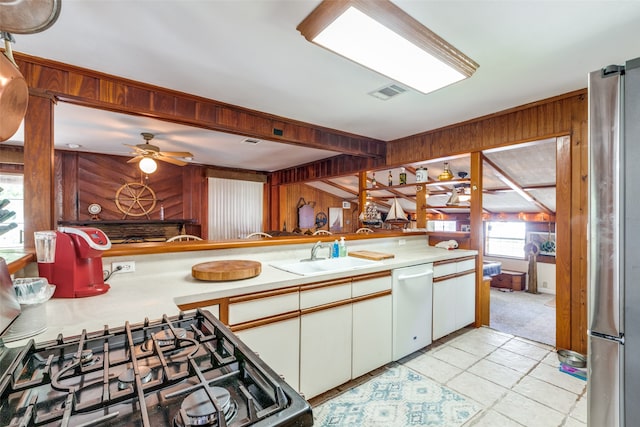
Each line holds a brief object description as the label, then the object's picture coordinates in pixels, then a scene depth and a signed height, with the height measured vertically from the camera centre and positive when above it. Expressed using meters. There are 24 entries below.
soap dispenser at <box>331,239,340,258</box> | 2.65 -0.34
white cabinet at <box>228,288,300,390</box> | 1.58 -0.64
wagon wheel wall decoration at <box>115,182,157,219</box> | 5.21 +0.26
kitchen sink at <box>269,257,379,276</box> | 2.30 -0.43
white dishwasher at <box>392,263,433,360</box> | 2.34 -0.80
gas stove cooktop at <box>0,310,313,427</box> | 0.56 -0.39
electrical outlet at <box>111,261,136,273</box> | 1.74 -0.32
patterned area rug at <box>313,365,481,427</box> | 1.74 -1.24
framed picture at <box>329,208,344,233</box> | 7.92 -0.19
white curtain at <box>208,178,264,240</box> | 6.07 +0.12
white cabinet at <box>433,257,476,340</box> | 2.71 -0.82
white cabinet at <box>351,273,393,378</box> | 2.08 -0.83
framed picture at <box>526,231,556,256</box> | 5.62 -0.54
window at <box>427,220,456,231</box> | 7.35 -0.30
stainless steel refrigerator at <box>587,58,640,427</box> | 0.93 -0.11
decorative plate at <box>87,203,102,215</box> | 4.92 +0.07
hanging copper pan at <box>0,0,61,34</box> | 0.80 +0.56
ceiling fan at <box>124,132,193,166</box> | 3.60 +0.76
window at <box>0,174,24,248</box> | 4.30 +0.29
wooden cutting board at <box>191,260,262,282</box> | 1.67 -0.34
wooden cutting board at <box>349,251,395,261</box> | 2.50 -0.38
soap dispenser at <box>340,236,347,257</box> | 2.68 -0.33
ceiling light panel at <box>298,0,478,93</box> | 1.40 +0.96
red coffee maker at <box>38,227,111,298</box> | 1.33 -0.24
